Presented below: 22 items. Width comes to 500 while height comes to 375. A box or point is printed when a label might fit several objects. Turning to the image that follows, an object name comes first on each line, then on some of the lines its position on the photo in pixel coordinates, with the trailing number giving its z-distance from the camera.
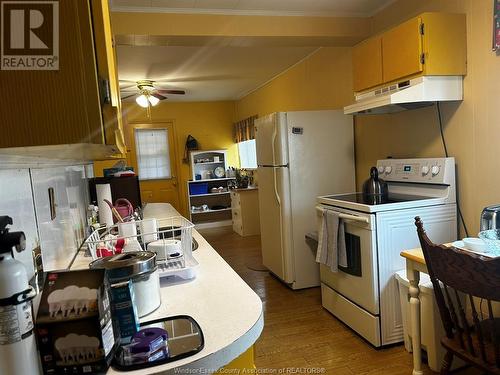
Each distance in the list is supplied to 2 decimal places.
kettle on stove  2.58
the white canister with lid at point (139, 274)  0.91
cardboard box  0.67
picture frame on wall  1.93
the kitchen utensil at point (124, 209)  2.31
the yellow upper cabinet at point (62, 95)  0.55
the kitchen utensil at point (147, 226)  1.62
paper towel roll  2.12
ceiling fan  4.84
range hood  2.14
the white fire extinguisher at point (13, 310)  0.60
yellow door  6.76
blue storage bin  6.75
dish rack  1.22
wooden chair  1.27
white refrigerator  3.20
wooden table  1.87
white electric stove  2.19
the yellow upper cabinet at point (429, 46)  2.11
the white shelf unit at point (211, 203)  6.75
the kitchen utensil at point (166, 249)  1.26
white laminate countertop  0.76
